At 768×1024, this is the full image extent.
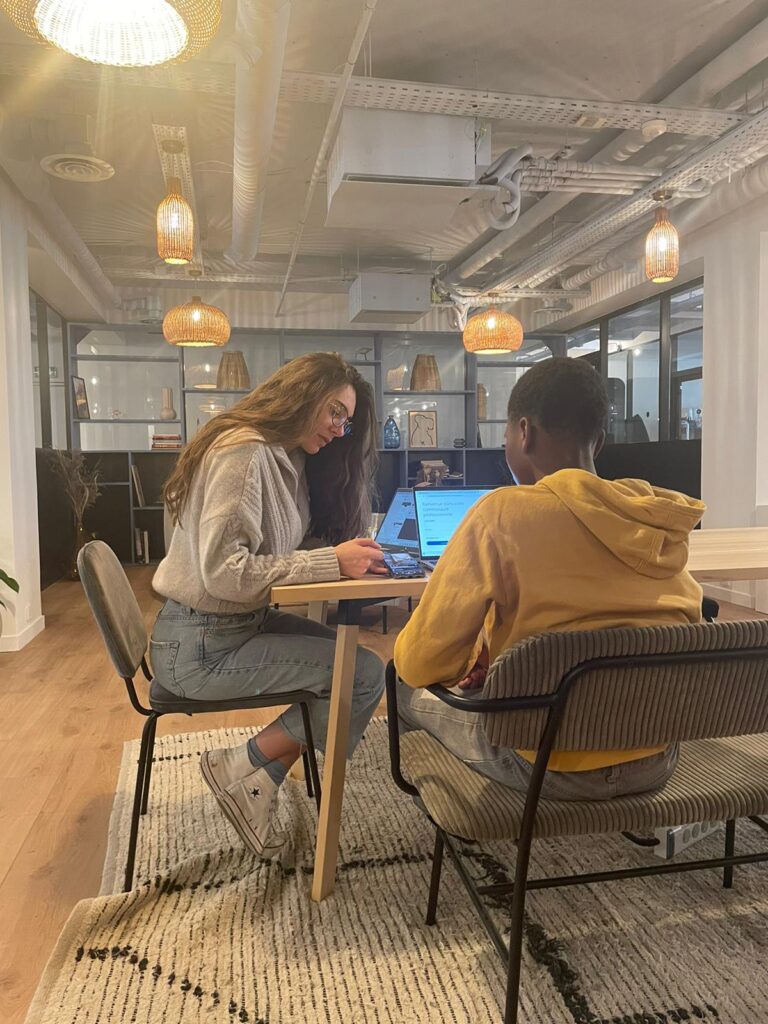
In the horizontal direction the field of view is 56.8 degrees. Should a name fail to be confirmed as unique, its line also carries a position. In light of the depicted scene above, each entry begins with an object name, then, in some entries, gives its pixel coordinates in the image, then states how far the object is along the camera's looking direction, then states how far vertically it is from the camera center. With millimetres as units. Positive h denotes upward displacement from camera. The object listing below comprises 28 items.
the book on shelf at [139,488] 7457 -260
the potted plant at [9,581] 3736 -614
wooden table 1398 -393
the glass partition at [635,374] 6938 +829
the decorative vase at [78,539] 6531 -718
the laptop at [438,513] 1913 -150
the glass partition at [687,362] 6133 +814
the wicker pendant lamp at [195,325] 5332 +1036
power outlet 1681 -929
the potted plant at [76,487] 6336 -209
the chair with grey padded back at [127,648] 1530 -421
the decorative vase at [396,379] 8094 +914
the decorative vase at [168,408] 7629 +587
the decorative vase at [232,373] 7445 +926
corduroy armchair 971 -375
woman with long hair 1538 -243
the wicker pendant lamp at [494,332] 5520 +977
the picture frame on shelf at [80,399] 7336 +675
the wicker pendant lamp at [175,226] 3576 +1189
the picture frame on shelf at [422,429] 8141 +338
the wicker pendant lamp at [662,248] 3898 +1137
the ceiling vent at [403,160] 3547 +1526
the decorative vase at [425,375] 7918 +929
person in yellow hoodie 1055 -184
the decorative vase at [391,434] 7895 +272
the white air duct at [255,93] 2502 +1550
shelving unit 7559 +729
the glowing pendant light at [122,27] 1728 +1109
